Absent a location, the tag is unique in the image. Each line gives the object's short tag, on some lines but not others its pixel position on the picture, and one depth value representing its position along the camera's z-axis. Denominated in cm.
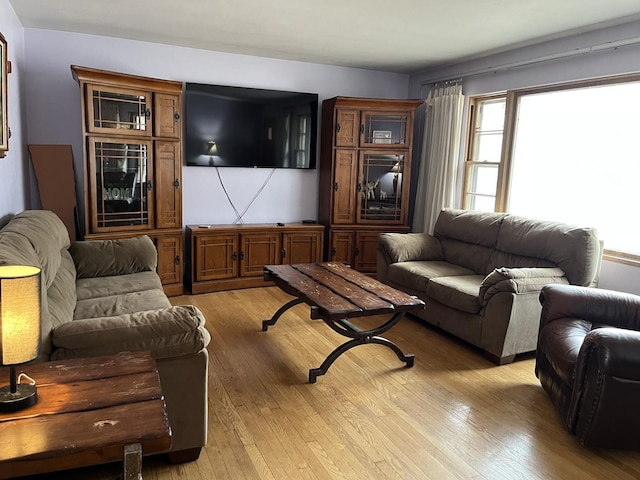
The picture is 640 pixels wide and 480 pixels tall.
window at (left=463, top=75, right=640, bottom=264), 365
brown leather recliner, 218
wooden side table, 120
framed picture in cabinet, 521
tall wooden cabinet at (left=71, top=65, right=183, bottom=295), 399
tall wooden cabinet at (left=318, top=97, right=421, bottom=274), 514
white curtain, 502
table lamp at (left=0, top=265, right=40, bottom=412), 130
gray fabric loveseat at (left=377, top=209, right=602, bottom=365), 324
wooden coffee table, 280
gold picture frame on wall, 281
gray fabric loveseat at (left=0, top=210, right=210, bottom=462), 185
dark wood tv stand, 467
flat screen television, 479
